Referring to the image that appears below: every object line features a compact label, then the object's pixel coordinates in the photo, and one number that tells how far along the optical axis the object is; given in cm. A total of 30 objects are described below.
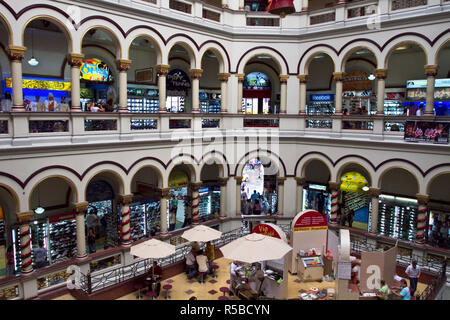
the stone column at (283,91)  1858
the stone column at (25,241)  1209
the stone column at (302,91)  1847
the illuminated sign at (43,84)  1431
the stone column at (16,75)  1169
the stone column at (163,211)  1614
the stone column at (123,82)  1447
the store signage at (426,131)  1428
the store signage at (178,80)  2000
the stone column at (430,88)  1488
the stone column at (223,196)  1864
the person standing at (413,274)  1243
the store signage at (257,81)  2188
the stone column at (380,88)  1609
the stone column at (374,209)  1639
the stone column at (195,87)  1698
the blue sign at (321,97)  2088
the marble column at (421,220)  1529
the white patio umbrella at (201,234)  1352
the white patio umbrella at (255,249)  1107
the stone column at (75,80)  1302
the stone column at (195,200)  1744
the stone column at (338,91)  1745
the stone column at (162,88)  1574
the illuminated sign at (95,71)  1670
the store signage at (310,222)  1416
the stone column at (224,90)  1816
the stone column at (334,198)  1769
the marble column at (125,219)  1484
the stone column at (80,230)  1345
